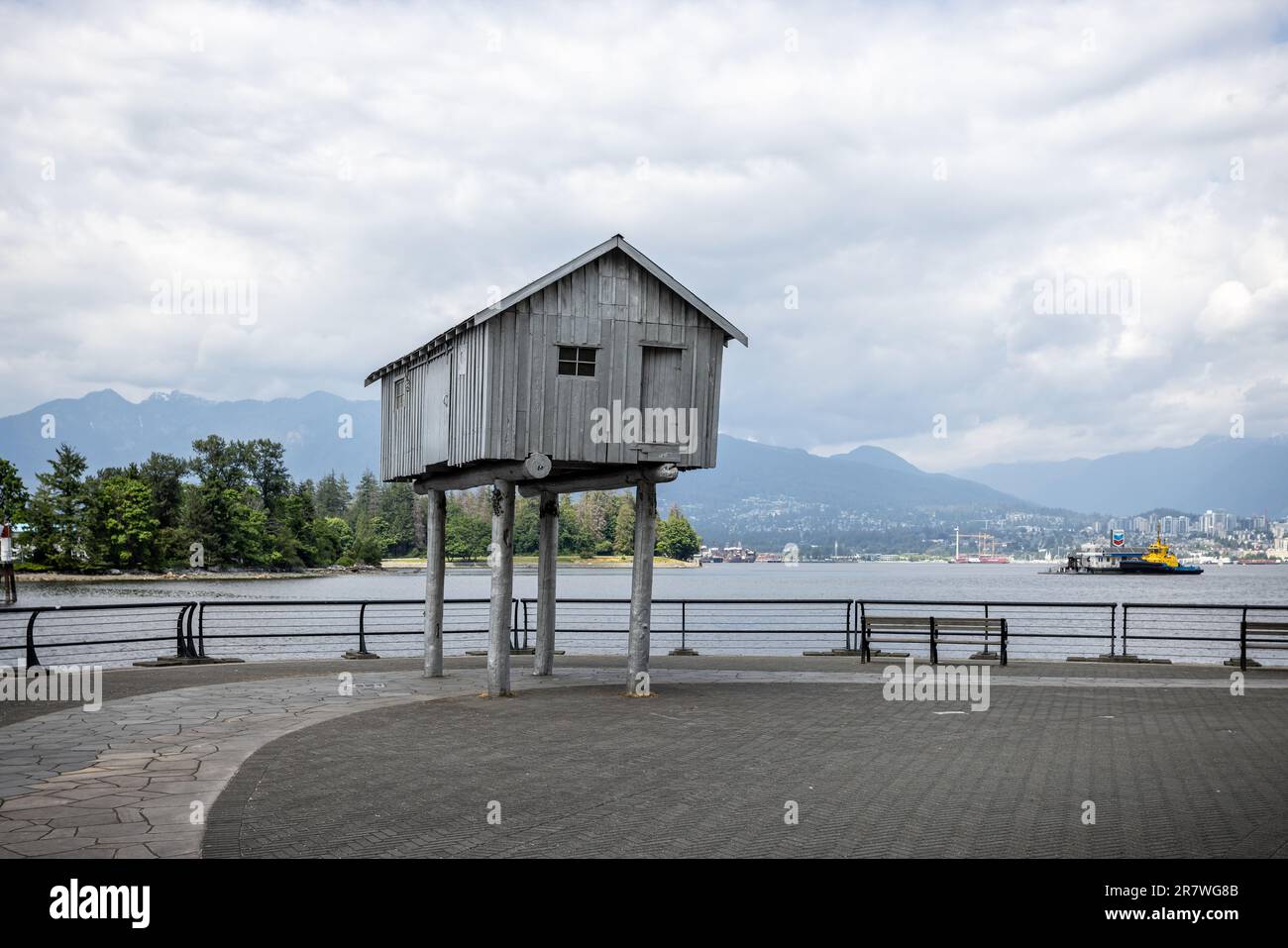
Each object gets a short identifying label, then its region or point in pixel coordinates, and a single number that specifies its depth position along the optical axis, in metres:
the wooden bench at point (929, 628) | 22.36
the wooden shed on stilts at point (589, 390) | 17.56
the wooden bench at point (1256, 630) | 22.00
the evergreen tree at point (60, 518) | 114.81
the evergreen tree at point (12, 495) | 111.94
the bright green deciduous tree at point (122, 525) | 118.12
